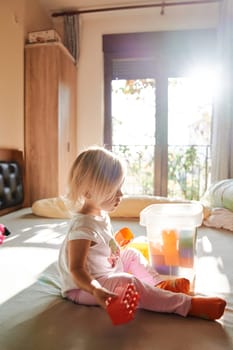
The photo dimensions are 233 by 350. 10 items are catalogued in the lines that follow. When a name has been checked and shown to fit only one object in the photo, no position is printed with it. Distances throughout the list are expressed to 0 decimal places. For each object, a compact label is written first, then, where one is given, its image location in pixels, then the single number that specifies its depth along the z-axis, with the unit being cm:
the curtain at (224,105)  325
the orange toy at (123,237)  126
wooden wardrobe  313
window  356
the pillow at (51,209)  237
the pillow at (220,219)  194
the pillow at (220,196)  220
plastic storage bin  106
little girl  82
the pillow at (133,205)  236
